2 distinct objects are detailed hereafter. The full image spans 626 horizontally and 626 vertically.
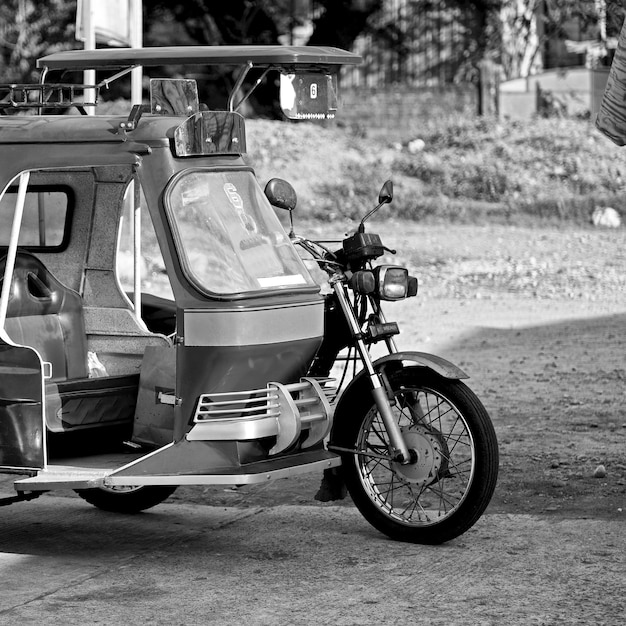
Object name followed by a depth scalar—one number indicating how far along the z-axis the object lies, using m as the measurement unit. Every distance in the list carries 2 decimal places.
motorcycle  10.07
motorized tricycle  9.74
